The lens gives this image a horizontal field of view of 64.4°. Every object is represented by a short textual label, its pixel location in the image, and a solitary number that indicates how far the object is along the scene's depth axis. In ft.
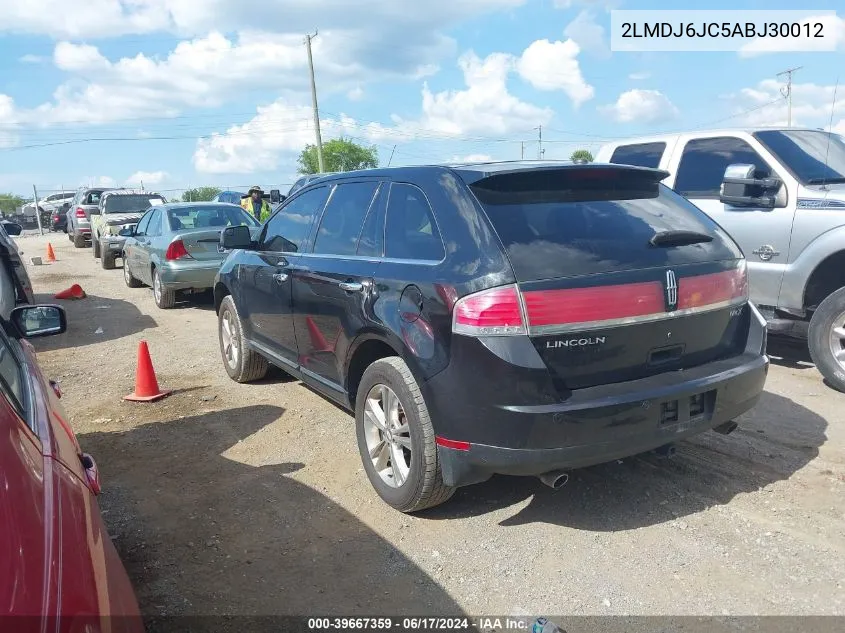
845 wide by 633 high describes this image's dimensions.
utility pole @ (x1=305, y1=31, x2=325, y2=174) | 122.11
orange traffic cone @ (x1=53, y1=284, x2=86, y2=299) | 38.06
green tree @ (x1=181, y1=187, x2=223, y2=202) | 141.38
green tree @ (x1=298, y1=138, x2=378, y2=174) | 201.36
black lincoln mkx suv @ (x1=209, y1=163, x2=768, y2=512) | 9.59
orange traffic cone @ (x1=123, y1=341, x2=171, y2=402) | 18.92
